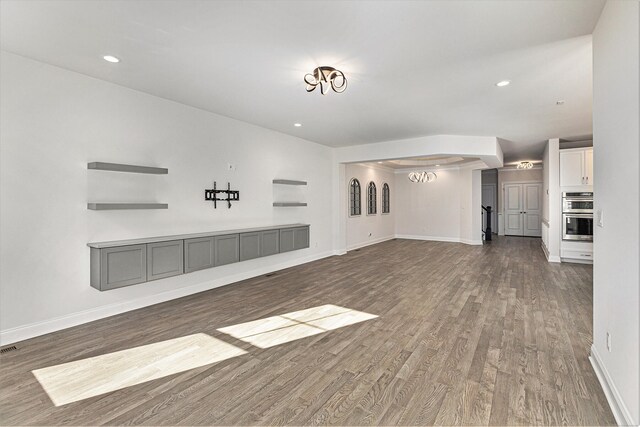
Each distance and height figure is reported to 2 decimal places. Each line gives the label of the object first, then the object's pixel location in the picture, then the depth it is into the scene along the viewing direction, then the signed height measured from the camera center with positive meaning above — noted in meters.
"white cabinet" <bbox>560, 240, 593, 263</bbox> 6.25 -0.82
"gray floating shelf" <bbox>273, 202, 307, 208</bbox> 6.07 +0.17
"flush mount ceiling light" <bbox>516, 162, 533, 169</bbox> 9.80 +1.57
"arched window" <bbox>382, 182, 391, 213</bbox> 10.71 +0.49
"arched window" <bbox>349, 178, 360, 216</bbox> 8.85 +0.46
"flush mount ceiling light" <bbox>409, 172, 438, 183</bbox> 10.09 +1.23
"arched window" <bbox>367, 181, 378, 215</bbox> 9.76 +0.44
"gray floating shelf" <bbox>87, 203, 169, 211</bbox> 3.48 +0.08
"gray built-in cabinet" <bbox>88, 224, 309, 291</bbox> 3.42 -0.57
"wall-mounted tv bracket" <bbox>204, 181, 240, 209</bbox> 4.85 +0.29
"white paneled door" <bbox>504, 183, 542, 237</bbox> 10.95 +0.13
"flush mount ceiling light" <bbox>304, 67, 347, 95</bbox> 3.19 +1.47
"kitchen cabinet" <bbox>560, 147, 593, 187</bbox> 6.24 +0.97
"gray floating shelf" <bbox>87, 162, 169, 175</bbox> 3.50 +0.55
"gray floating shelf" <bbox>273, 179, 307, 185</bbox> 6.04 +0.64
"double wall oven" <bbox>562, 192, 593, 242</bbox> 6.18 -0.07
